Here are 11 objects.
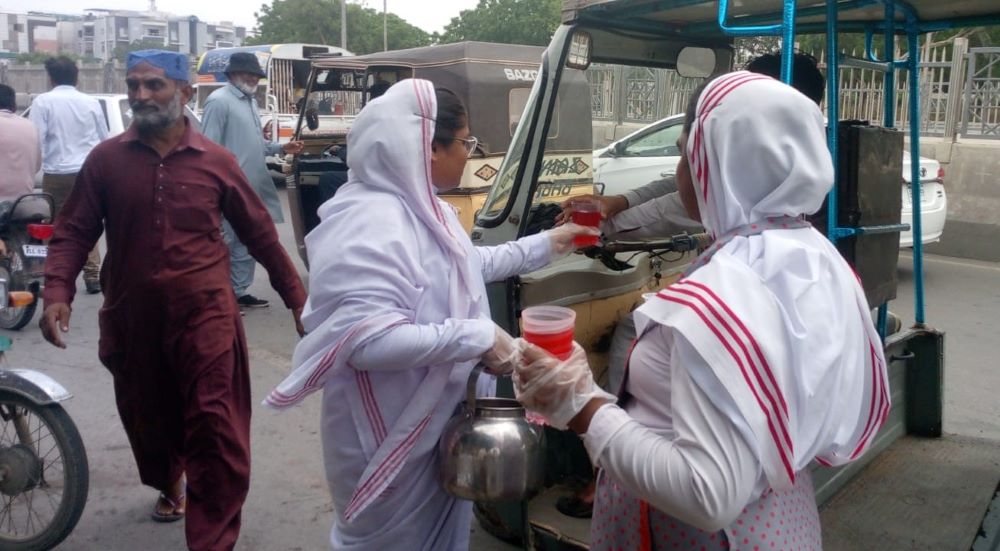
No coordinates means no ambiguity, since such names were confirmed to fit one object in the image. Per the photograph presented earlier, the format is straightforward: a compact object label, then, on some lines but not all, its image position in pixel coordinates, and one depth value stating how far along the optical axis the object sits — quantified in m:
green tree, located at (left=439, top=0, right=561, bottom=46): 37.03
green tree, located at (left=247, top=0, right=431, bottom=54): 41.78
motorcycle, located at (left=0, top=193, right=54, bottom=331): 6.20
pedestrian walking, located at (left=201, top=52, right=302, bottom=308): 7.09
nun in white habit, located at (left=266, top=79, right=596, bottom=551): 2.08
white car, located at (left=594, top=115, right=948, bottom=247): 4.46
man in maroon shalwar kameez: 3.14
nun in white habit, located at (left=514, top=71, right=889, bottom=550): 1.34
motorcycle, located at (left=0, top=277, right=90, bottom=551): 3.36
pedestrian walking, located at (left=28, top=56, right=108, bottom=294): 7.56
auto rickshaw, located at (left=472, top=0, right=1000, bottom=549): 2.82
